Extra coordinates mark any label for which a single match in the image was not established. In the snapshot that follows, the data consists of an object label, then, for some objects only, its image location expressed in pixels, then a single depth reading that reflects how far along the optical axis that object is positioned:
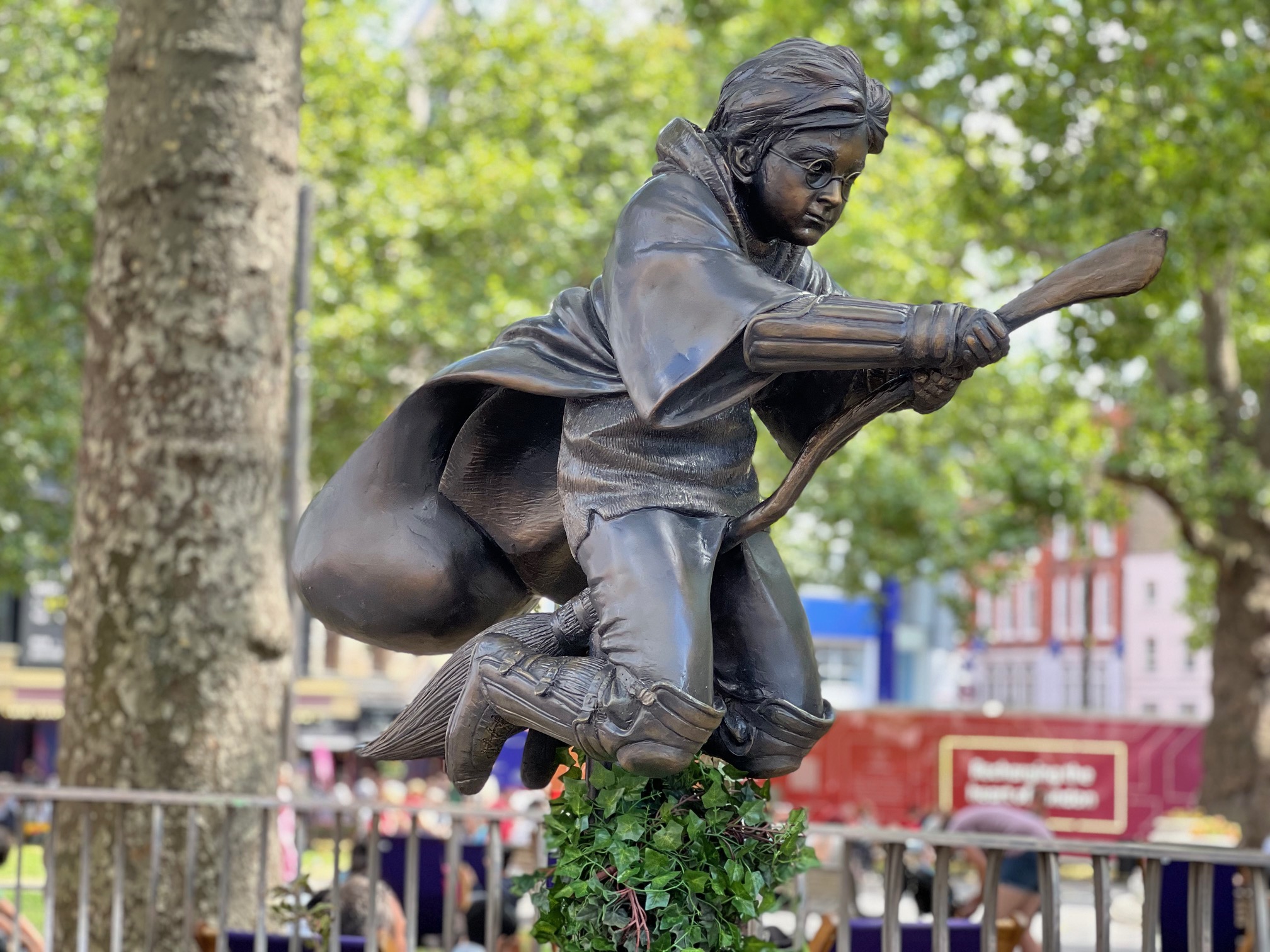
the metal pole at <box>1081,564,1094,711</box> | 28.06
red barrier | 18.95
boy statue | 2.30
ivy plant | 2.53
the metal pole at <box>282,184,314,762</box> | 11.31
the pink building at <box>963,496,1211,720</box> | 45.16
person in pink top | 5.89
